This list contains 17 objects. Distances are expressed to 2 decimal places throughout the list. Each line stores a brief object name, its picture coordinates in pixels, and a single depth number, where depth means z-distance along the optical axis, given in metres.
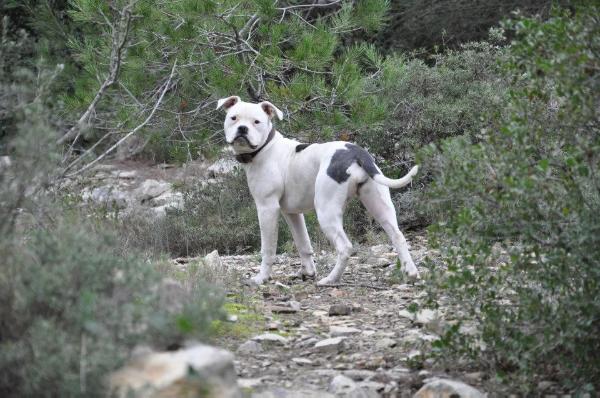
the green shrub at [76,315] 5.89
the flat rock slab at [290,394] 7.94
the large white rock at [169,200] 23.47
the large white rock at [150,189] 26.85
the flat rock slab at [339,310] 11.95
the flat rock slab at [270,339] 10.28
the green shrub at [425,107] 20.89
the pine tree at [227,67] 18.34
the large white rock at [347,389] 8.21
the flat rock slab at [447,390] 7.96
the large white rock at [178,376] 5.88
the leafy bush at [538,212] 7.98
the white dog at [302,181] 13.62
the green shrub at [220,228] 19.98
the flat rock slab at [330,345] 9.98
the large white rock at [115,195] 23.61
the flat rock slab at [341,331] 10.83
